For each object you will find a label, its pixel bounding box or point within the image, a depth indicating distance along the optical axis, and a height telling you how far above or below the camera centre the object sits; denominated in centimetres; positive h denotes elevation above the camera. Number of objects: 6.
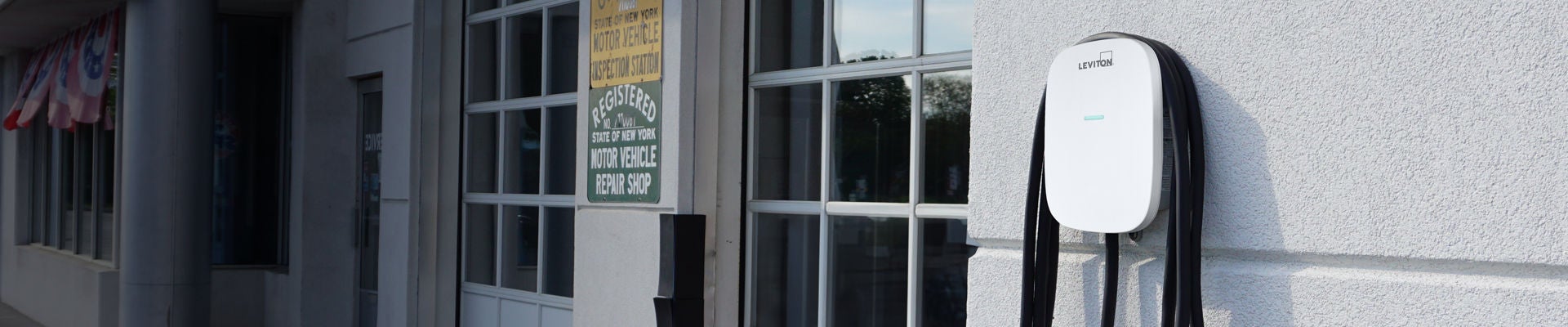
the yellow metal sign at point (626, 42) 446 +43
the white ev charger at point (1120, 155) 199 +2
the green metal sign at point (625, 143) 447 +6
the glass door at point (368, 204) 752 -29
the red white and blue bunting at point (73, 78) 903 +55
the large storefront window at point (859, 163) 355 +1
